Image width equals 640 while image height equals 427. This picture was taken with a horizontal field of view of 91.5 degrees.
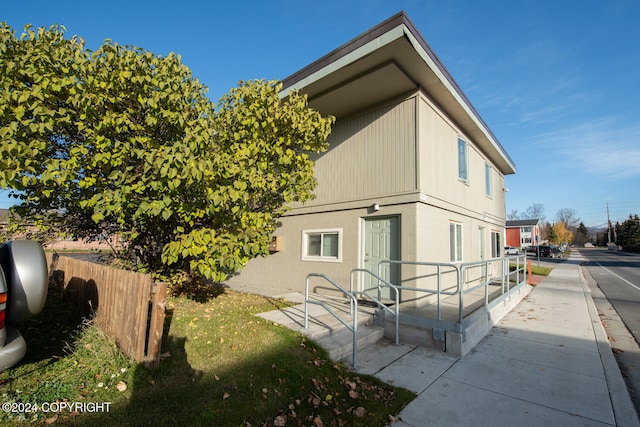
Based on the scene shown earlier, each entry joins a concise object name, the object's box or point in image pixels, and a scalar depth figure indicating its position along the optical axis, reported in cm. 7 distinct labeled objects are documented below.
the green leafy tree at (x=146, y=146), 420
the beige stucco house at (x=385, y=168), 693
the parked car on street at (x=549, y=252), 3809
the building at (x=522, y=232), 4328
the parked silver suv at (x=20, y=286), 241
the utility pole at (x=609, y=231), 8141
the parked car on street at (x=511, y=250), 3954
